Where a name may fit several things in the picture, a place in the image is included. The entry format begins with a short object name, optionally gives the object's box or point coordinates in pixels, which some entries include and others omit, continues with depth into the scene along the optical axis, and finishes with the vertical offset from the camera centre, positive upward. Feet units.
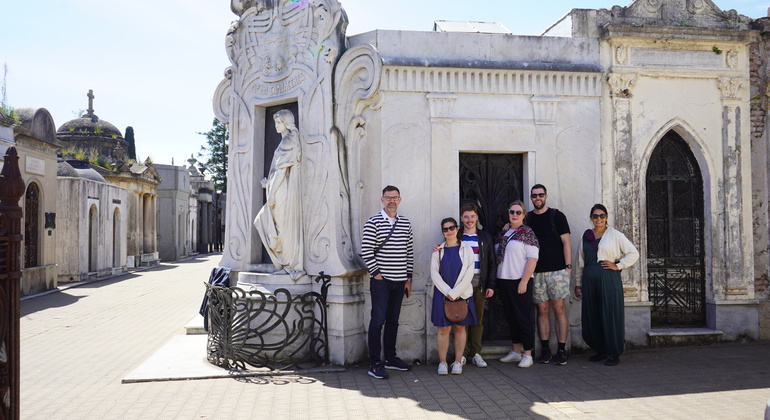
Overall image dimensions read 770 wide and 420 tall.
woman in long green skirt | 21.86 -2.59
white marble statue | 22.33 +0.67
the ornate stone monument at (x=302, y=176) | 22.13 +1.78
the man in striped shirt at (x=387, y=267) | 20.65 -1.65
